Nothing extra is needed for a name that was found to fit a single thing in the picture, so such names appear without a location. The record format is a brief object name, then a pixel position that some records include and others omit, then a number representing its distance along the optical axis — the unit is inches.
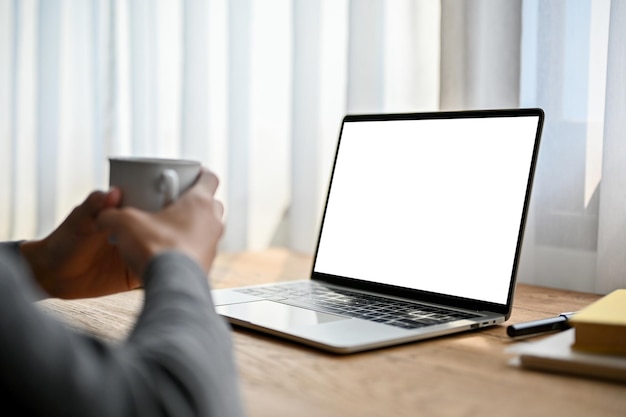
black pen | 32.1
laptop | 34.2
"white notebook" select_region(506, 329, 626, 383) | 25.8
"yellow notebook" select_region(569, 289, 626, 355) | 26.5
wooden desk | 23.5
